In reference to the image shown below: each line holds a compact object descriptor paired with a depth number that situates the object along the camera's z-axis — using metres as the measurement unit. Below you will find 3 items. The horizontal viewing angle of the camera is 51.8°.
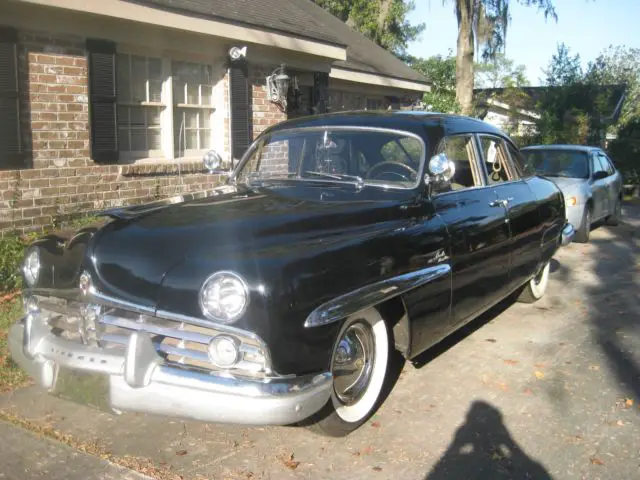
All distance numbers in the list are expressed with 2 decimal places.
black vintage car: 3.01
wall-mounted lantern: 10.67
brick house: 7.24
